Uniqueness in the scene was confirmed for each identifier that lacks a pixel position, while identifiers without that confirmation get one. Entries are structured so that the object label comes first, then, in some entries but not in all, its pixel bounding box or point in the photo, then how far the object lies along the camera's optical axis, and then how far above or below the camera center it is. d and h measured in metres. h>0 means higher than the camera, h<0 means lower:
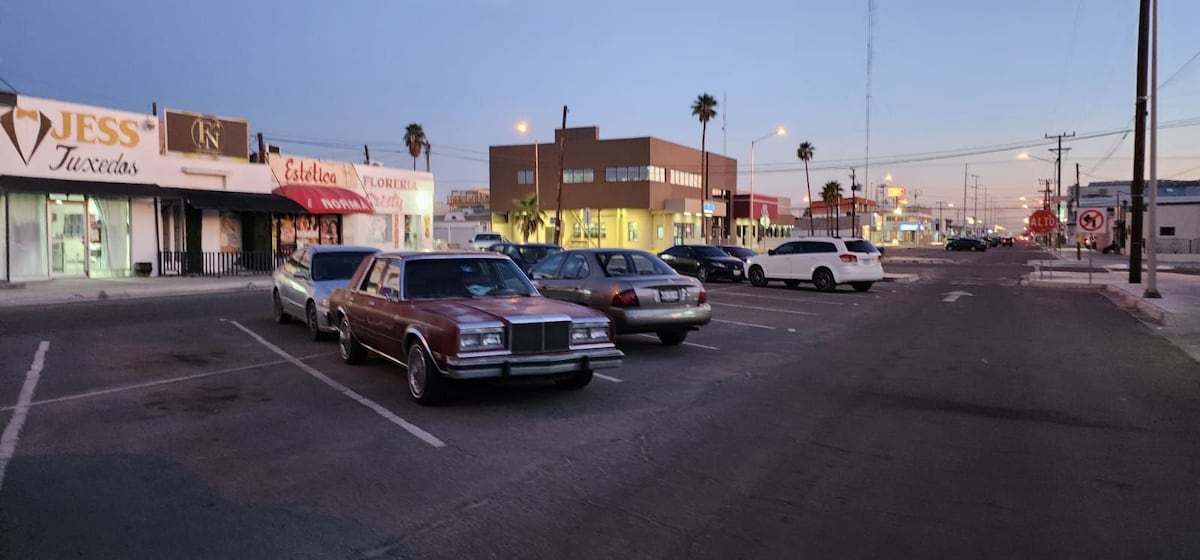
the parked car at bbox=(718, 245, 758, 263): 30.67 -0.36
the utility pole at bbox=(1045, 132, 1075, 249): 68.90 +7.40
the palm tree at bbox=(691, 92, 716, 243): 58.34 +9.66
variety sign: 27.45 +3.74
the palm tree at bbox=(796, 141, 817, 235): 82.69 +9.32
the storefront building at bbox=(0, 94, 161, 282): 23.11 +1.50
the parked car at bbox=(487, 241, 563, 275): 21.72 -0.27
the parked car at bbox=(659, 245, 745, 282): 27.95 -0.71
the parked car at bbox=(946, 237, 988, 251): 80.89 -0.08
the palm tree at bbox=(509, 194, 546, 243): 56.59 +1.84
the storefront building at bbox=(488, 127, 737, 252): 57.81 +3.96
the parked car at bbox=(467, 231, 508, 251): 46.41 +0.18
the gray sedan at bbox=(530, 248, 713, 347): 11.36 -0.69
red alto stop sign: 31.81 +0.90
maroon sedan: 7.45 -0.82
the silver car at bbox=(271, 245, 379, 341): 12.33 -0.62
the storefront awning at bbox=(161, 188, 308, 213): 26.61 +1.38
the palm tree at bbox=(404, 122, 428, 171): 70.31 +9.06
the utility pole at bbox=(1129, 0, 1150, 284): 24.58 +3.50
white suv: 24.16 -0.67
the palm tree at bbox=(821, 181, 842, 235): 91.19 +5.63
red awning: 30.88 +1.67
